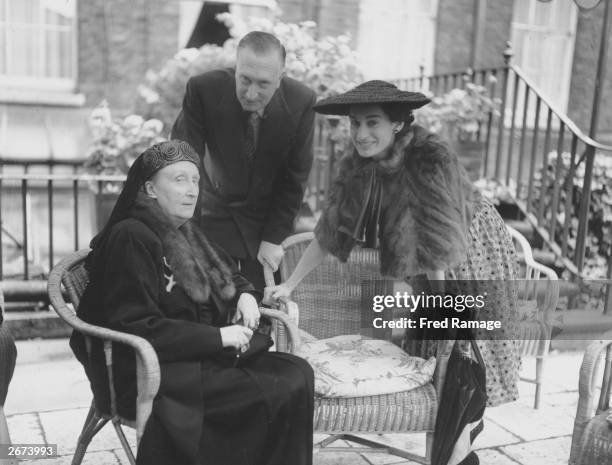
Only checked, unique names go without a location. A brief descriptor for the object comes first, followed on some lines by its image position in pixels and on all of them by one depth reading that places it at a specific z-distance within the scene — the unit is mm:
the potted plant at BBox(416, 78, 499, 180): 6156
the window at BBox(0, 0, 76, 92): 7785
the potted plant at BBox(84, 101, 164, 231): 5301
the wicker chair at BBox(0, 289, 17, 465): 2506
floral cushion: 2729
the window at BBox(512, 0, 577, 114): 10102
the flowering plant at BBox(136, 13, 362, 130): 5441
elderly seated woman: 2387
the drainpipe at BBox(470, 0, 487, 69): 9359
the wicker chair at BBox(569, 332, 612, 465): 2473
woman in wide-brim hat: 2695
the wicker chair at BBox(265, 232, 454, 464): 3234
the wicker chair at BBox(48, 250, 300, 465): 2338
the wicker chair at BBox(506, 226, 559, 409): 3762
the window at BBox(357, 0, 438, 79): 9133
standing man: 3271
